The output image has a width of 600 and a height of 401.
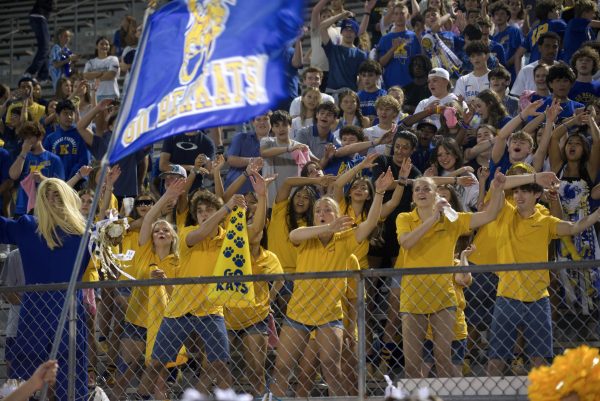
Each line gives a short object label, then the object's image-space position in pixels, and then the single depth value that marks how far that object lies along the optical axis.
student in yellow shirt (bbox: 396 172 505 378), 15.45
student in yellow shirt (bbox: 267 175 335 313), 18.72
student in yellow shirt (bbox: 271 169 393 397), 15.59
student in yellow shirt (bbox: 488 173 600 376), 15.14
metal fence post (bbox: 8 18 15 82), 36.69
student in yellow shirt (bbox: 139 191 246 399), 15.77
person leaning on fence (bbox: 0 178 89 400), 15.02
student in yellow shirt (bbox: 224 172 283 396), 16.06
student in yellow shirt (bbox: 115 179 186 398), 16.41
